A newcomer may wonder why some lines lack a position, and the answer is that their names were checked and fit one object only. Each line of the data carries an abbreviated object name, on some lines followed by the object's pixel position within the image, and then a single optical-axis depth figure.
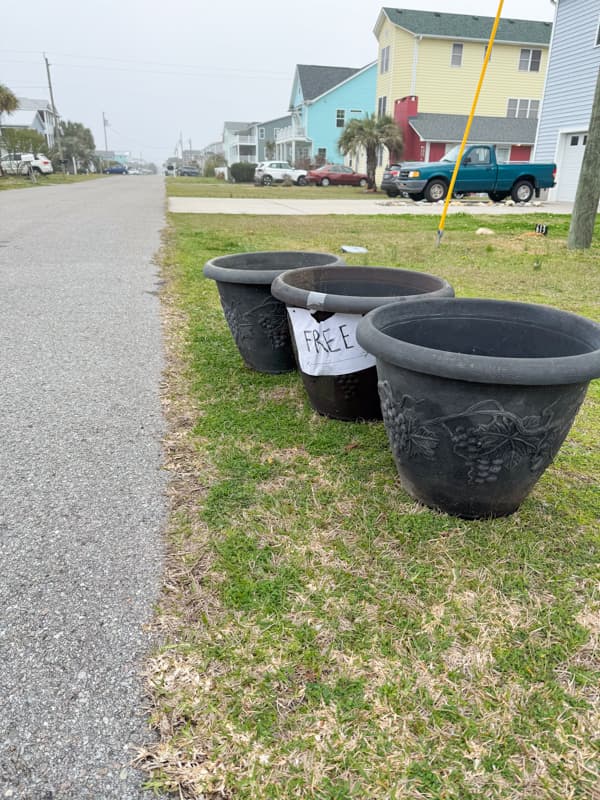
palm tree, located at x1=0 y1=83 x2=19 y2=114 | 33.42
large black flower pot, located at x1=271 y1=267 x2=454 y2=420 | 2.70
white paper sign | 2.75
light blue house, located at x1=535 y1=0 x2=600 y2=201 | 16.69
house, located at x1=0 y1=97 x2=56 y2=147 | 62.09
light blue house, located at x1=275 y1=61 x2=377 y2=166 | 42.16
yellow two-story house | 29.23
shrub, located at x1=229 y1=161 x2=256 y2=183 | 41.38
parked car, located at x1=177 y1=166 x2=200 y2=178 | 67.25
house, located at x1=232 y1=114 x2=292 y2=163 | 56.41
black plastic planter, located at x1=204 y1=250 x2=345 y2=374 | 3.39
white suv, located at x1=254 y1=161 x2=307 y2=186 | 35.34
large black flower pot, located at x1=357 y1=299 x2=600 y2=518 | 1.85
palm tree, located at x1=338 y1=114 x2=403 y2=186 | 27.11
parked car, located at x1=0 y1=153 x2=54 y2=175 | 36.81
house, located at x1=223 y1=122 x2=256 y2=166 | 68.12
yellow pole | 6.81
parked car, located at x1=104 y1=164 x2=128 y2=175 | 75.12
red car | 33.19
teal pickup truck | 17.33
